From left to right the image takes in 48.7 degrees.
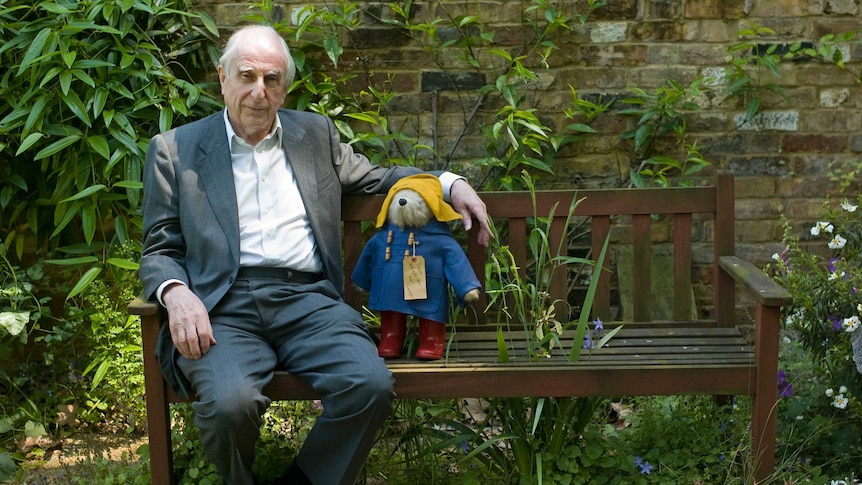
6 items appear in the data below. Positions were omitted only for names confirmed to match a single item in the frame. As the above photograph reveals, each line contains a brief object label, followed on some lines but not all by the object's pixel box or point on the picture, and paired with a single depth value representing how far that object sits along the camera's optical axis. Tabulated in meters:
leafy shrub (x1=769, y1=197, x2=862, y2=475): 3.45
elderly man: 2.98
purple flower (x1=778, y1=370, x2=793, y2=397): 3.58
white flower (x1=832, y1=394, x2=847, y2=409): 3.40
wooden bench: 3.13
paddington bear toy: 3.27
